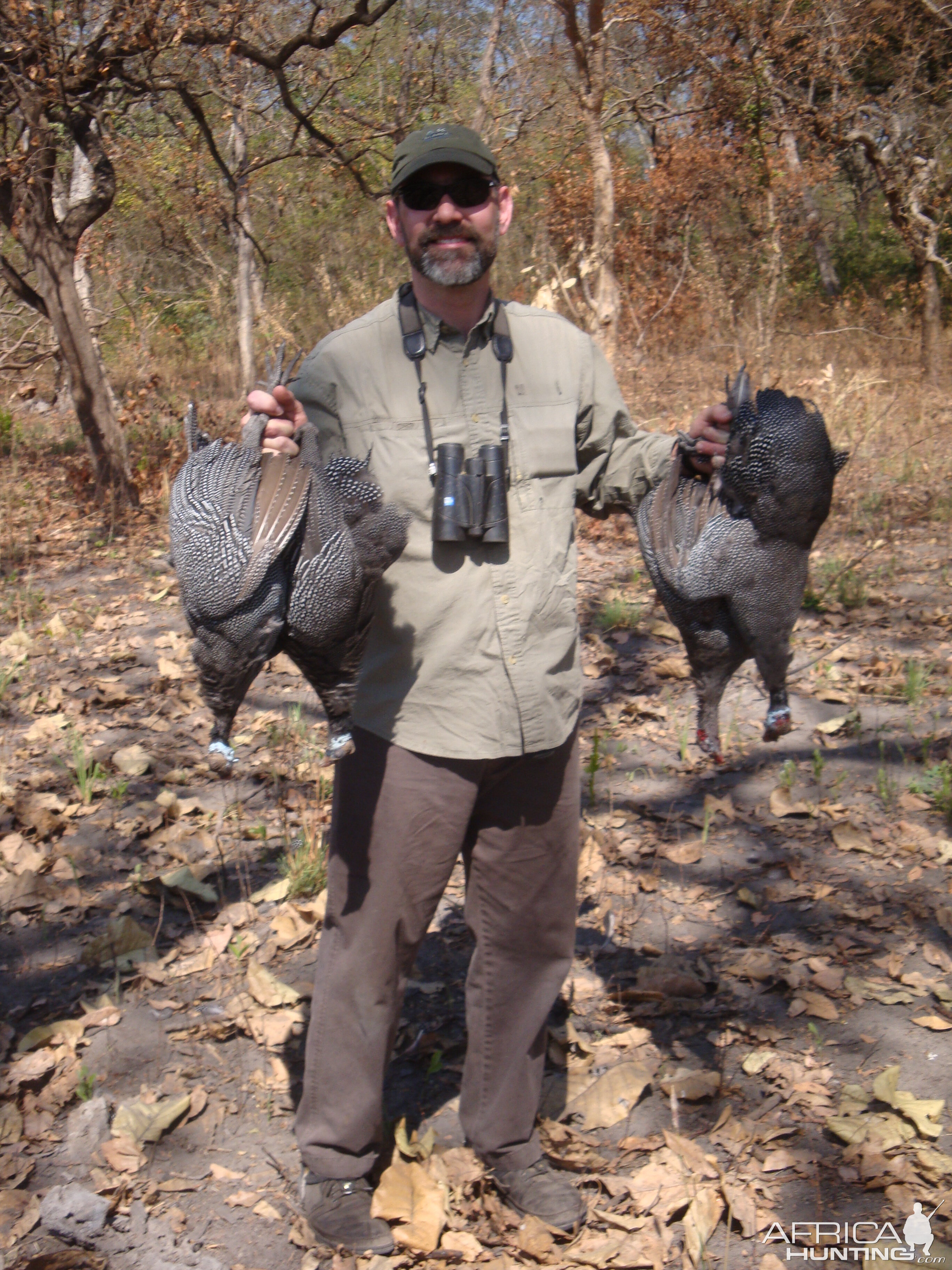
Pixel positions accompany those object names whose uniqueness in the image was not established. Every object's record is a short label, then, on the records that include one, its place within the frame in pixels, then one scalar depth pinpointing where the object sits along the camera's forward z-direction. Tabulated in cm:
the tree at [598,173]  702
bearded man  226
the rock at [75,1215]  241
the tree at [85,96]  655
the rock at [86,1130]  266
